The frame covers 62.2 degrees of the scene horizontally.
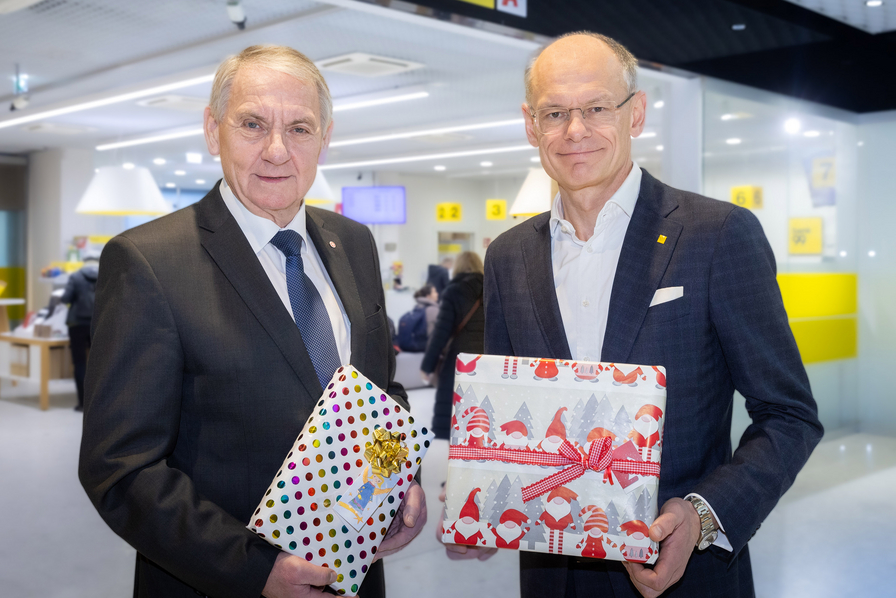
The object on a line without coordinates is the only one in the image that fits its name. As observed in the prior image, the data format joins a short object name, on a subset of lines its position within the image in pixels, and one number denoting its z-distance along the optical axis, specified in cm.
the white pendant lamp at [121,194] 659
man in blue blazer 137
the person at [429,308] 941
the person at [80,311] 812
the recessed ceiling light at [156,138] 1178
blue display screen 1206
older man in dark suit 128
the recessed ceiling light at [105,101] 775
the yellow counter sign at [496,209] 1119
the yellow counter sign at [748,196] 582
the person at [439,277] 906
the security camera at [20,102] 856
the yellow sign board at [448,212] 1549
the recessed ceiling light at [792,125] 636
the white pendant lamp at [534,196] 469
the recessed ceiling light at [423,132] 1102
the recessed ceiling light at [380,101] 930
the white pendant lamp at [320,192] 727
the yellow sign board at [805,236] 649
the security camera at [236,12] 560
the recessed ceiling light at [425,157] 1357
